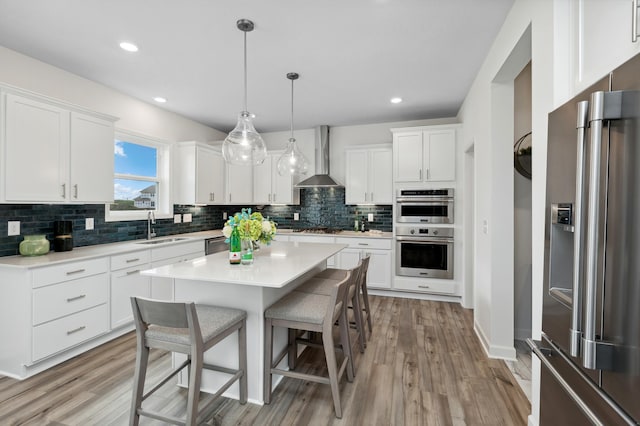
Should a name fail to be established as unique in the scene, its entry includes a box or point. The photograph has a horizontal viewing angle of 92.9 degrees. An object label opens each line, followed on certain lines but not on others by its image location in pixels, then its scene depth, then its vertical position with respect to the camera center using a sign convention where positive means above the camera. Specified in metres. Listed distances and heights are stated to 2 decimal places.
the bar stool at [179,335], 1.60 -0.71
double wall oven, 4.23 -0.32
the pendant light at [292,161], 3.16 +0.52
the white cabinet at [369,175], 4.77 +0.57
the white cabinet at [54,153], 2.45 +0.51
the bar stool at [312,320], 1.92 -0.72
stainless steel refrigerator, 0.80 -0.11
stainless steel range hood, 5.16 +0.96
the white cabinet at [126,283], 3.01 -0.77
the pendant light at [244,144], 2.45 +0.54
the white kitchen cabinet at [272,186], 5.36 +0.44
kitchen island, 1.99 -0.61
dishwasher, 4.41 -0.52
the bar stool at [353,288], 2.43 -0.63
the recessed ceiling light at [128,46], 2.60 +1.41
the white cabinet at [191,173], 4.52 +0.55
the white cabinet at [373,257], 4.48 -0.69
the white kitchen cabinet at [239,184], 5.20 +0.45
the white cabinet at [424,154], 4.26 +0.83
